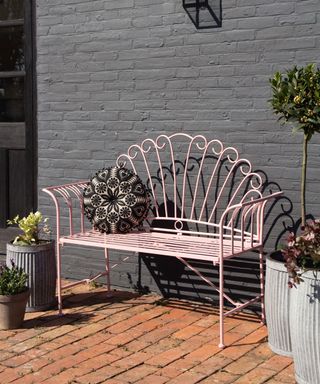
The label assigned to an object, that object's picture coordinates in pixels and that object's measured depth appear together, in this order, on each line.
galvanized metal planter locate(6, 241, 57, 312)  4.94
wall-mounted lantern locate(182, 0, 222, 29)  4.94
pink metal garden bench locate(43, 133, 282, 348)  4.71
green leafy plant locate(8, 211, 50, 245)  5.03
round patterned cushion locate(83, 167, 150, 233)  5.04
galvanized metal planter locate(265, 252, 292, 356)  4.03
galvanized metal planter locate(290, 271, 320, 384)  3.55
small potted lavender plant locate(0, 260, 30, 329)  4.59
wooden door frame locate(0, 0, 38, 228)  5.82
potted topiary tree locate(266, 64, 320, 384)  3.57
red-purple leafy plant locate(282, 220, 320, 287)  3.60
